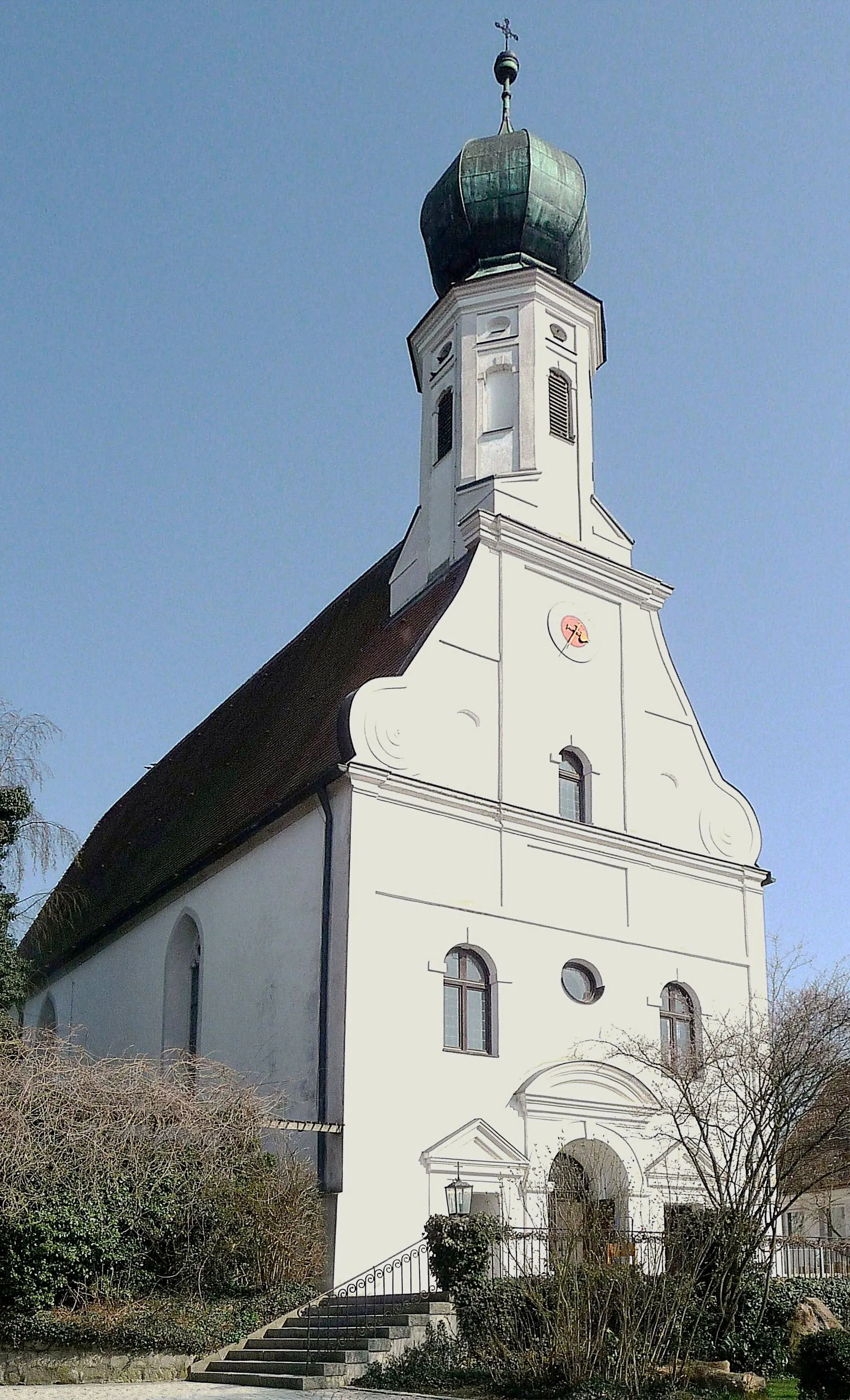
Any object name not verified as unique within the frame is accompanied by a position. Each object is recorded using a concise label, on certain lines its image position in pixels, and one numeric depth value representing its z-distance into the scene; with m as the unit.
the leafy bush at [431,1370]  14.44
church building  20.22
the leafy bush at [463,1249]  16.08
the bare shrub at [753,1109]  17.83
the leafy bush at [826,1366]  14.71
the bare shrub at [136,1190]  16.38
